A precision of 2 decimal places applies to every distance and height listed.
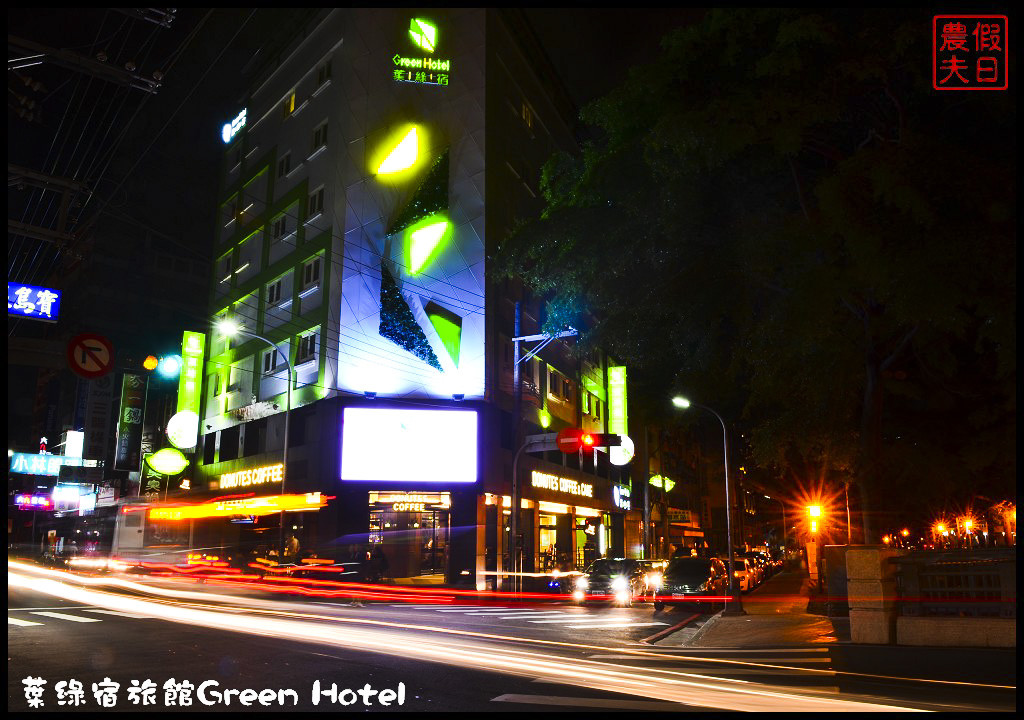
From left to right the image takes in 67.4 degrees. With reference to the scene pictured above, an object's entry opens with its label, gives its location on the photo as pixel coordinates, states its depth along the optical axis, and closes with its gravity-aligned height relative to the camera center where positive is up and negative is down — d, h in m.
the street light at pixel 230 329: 41.50 +8.59
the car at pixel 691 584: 26.50 -3.12
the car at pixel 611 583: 27.77 -3.23
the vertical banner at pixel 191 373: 42.78 +6.27
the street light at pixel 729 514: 22.95 -0.66
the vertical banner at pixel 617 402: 49.47 +5.88
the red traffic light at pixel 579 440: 30.92 +2.23
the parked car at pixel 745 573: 32.25 -3.47
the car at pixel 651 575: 29.45 -3.08
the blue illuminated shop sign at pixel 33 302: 16.91 +4.00
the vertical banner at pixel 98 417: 52.75 +4.66
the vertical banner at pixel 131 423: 51.28 +4.16
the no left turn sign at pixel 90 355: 14.09 +2.39
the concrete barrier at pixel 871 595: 13.73 -1.72
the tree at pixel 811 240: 12.32 +4.80
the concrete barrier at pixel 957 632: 12.47 -2.21
